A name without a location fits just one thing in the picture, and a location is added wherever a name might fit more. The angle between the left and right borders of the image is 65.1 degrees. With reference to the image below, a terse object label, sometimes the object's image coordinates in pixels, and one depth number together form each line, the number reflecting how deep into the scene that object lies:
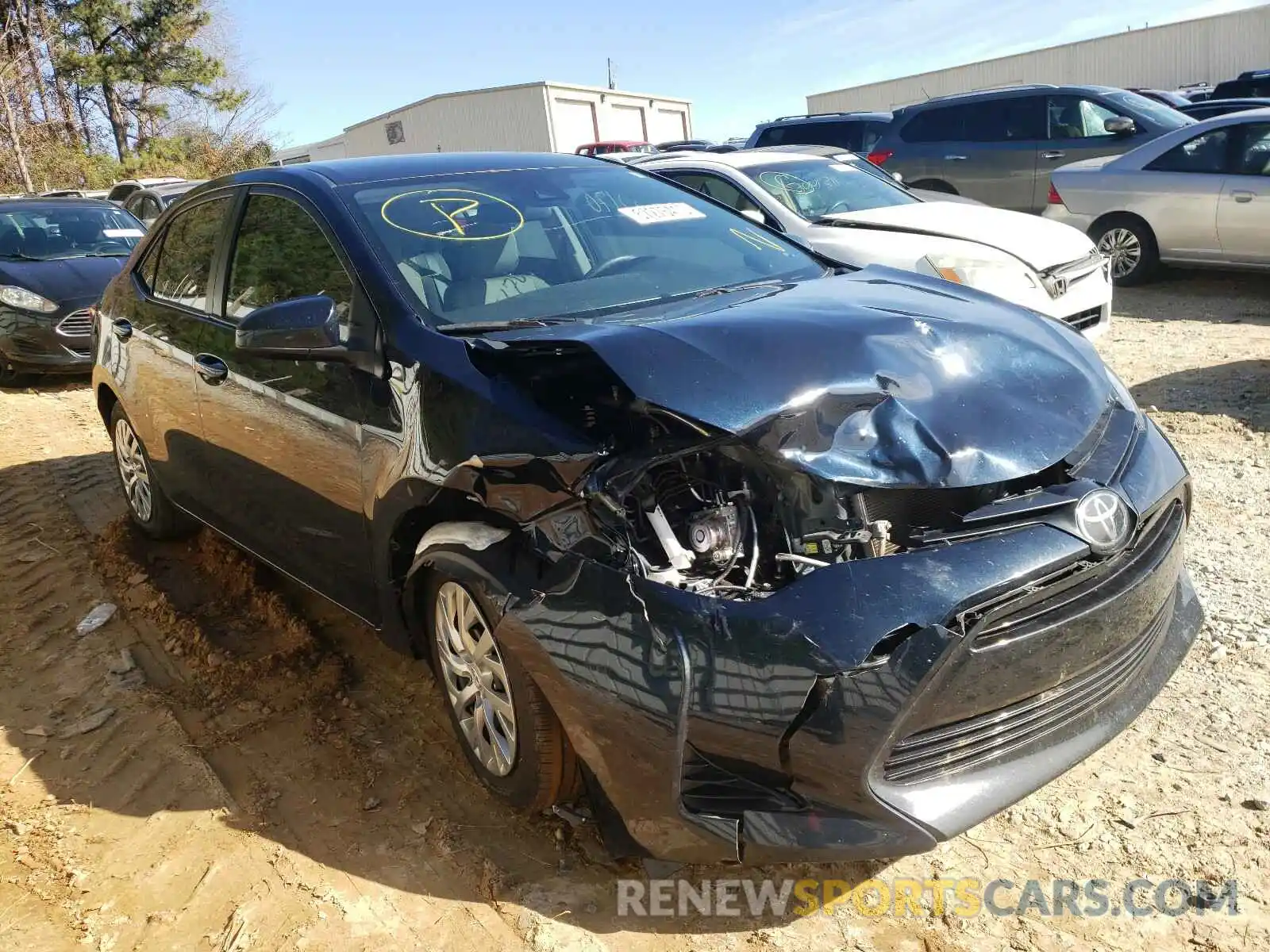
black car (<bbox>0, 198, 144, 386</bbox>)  8.77
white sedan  6.38
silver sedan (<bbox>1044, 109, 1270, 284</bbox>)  8.58
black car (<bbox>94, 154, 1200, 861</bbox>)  2.07
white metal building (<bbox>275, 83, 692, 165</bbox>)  34.03
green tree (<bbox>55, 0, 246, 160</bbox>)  30.17
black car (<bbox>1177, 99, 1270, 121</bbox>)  10.34
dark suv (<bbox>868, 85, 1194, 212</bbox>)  11.17
